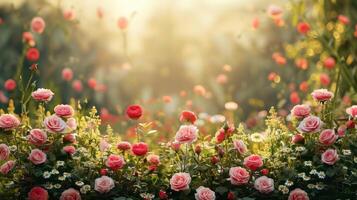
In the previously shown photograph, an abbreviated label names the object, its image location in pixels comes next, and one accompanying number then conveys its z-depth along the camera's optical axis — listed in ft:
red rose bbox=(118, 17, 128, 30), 21.55
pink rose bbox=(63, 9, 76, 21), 21.85
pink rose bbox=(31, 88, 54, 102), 13.44
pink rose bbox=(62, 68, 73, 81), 22.21
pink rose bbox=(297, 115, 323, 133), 13.51
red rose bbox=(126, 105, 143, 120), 13.48
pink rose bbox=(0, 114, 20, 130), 13.30
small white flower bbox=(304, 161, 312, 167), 13.46
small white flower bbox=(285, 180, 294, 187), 13.24
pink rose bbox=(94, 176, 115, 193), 13.06
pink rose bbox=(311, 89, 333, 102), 13.65
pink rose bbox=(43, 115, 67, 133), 13.29
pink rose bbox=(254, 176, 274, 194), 13.11
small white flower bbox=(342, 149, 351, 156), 13.78
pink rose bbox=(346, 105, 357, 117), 13.97
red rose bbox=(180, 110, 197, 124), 13.73
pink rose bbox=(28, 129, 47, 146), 13.28
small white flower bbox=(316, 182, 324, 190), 13.37
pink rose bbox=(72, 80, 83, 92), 23.68
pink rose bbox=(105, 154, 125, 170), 13.19
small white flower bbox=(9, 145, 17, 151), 13.50
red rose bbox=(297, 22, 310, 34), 21.02
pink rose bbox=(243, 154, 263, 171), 13.23
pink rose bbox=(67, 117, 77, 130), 13.78
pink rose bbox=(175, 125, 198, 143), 13.23
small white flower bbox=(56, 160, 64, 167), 13.38
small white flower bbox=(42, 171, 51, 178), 13.20
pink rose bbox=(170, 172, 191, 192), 13.00
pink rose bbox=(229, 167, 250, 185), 13.11
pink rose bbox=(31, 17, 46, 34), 19.97
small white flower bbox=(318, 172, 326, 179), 13.30
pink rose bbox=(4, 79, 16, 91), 18.69
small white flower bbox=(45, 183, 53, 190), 13.24
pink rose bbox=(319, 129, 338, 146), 13.47
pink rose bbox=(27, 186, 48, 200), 13.03
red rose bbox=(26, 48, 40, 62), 19.35
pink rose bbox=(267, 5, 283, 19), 20.13
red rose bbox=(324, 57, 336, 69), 21.35
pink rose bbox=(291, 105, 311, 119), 13.83
